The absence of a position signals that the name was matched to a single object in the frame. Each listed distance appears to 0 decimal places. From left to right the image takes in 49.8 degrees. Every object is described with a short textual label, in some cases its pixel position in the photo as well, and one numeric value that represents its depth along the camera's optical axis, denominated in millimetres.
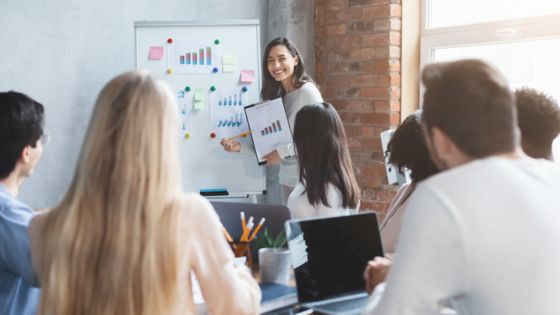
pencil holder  1819
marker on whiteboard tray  3545
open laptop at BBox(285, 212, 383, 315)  1547
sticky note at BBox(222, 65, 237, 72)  3539
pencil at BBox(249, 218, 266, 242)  1804
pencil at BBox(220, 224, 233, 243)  1812
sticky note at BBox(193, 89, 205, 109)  3504
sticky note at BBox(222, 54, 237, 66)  3537
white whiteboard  3471
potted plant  1689
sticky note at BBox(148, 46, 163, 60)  3441
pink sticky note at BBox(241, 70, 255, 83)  3568
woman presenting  3285
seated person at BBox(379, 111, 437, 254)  1882
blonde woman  1201
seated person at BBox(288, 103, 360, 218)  2221
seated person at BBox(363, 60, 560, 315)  962
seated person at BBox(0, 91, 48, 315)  1557
